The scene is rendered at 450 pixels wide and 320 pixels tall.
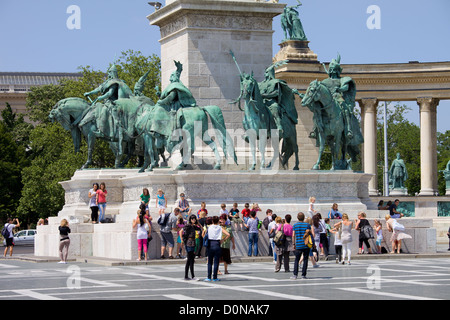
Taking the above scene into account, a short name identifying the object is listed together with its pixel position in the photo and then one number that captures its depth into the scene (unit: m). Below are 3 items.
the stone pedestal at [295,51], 70.12
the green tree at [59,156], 73.94
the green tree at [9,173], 82.50
